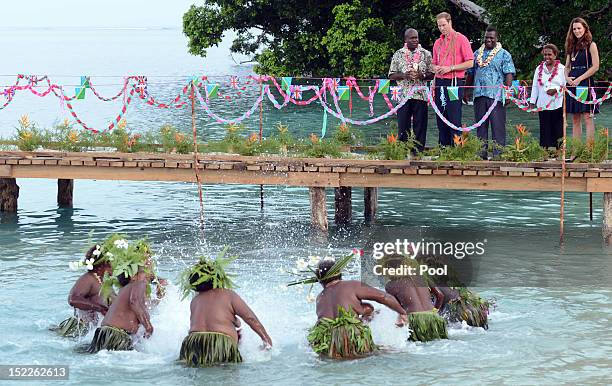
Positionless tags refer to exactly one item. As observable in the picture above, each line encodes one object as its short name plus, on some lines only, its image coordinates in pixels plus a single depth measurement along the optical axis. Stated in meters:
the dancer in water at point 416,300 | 11.36
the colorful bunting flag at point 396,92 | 17.41
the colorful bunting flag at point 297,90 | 18.72
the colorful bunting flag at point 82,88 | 18.56
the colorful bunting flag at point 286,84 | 18.72
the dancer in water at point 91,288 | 11.63
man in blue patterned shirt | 16.89
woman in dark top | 16.64
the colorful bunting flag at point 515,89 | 17.25
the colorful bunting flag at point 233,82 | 19.47
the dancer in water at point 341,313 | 10.92
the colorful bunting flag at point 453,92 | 16.50
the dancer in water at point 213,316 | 10.70
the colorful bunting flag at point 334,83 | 18.43
